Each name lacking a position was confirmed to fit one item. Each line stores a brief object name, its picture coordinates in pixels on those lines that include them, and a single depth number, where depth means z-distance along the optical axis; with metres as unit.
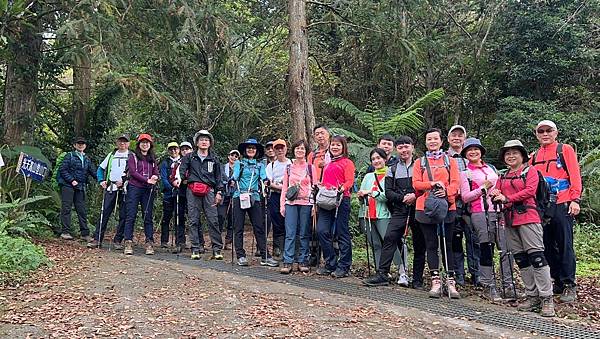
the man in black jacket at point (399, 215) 6.41
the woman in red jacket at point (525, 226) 5.37
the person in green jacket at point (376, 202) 6.77
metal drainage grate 4.78
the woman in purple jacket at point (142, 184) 8.54
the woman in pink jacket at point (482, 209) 6.14
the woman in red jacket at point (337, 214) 6.93
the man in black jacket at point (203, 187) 8.00
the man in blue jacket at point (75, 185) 9.22
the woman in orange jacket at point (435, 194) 5.92
